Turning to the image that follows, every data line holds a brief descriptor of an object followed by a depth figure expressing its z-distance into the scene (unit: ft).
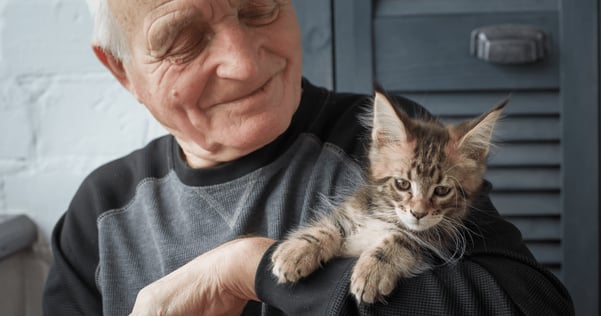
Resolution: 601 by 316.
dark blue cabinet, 5.91
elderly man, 3.85
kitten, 4.17
